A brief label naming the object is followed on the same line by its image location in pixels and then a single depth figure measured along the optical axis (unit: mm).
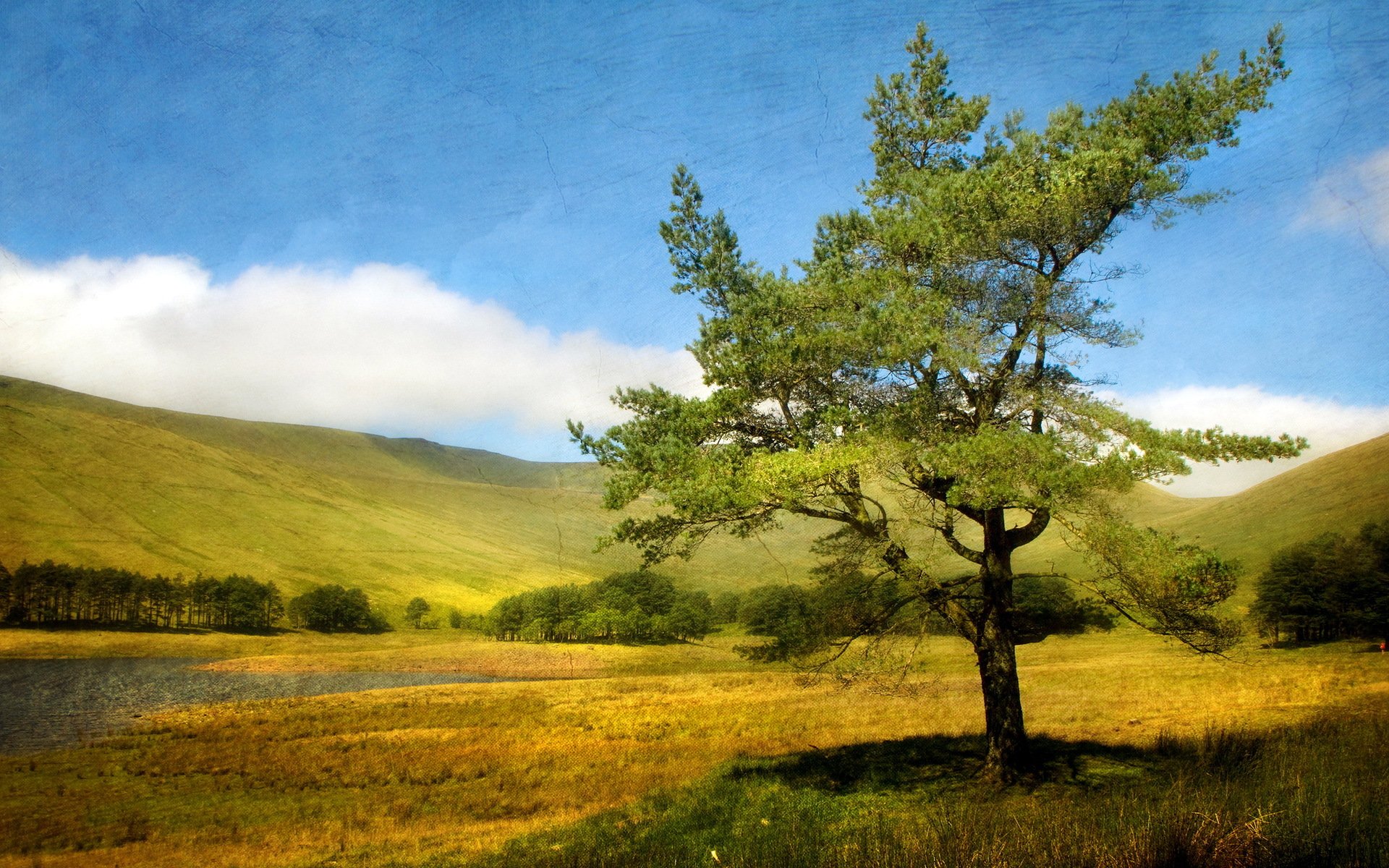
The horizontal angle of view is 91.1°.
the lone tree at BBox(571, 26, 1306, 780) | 11656
